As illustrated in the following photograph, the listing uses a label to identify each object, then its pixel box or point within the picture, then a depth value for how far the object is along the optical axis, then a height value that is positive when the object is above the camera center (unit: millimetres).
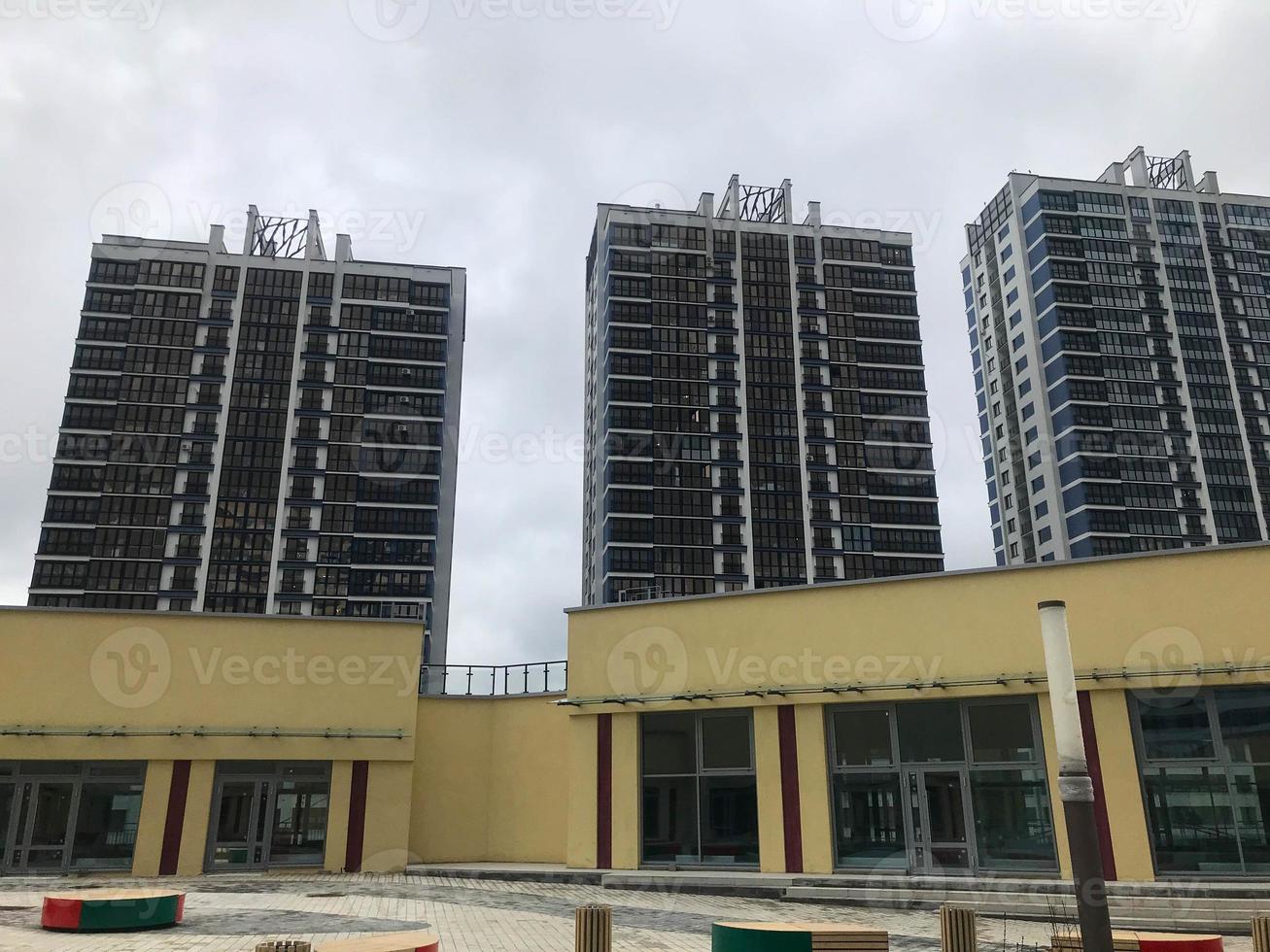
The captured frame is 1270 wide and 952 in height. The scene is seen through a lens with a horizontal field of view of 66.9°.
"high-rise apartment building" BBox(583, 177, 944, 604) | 75375 +30497
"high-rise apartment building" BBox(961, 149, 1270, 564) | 76688 +34346
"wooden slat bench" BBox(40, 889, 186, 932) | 14422 -1668
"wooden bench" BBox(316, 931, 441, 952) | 10336 -1566
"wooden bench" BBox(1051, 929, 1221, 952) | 10844 -1666
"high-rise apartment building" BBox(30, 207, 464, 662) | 73312 +27431
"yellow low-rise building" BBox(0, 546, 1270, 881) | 19125 +1247
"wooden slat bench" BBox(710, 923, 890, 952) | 11188 -1644
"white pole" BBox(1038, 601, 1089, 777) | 7961 +803
